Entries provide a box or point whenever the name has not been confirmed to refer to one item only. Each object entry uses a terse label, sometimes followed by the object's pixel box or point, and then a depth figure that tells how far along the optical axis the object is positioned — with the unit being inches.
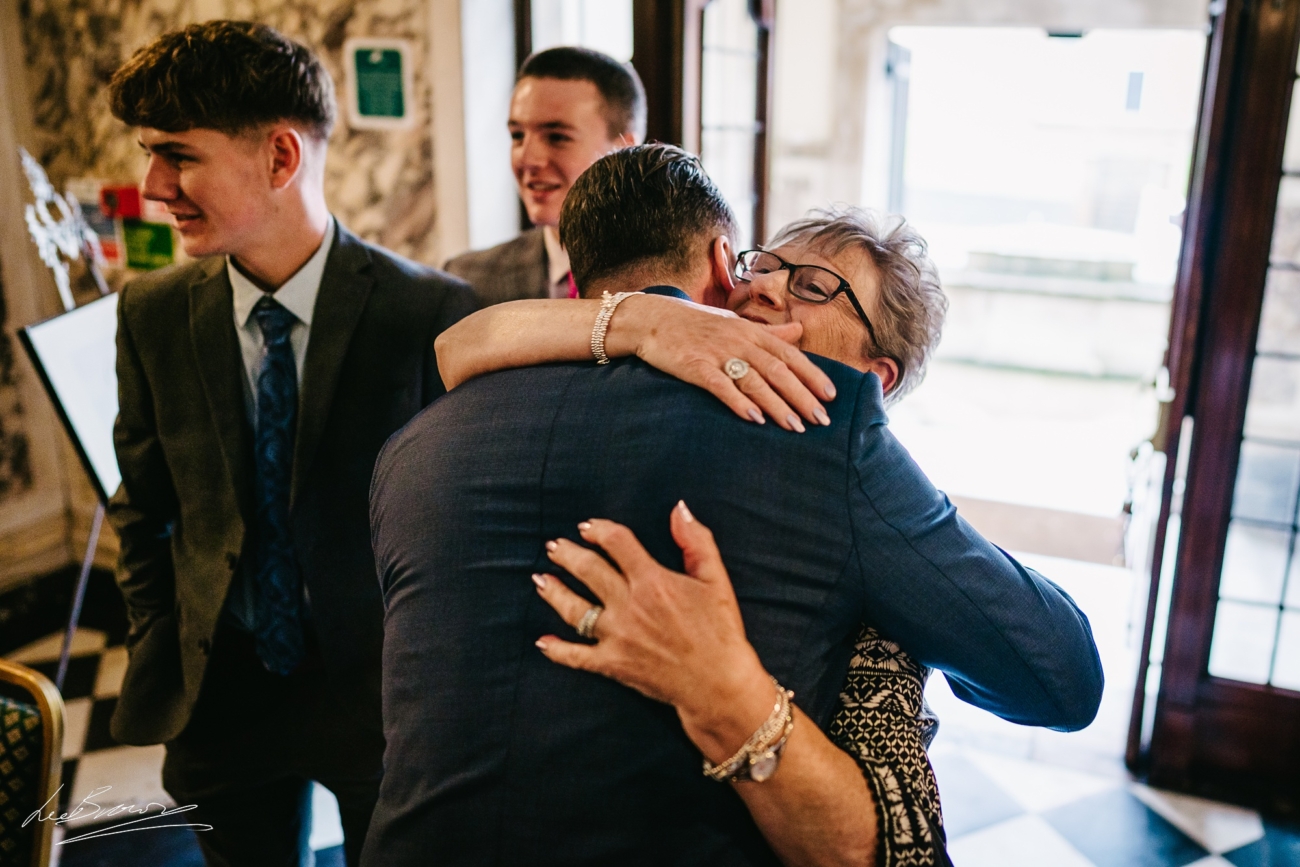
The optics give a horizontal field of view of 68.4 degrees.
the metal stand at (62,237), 118.3
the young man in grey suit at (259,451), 71.0
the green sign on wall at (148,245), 147.7
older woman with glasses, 39.2
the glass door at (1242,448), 107.7
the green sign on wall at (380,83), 123.7
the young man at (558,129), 93.4
